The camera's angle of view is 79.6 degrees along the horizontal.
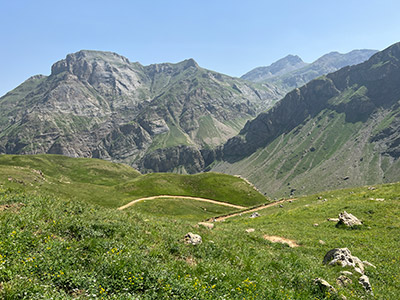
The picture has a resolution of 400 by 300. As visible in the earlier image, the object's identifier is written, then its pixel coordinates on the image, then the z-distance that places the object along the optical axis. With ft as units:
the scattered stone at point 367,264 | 65.82
